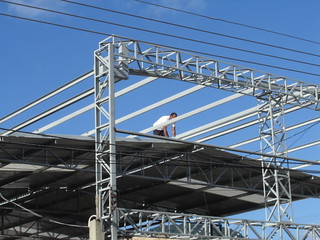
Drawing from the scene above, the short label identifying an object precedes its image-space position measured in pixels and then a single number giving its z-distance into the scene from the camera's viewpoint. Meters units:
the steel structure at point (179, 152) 22.81
